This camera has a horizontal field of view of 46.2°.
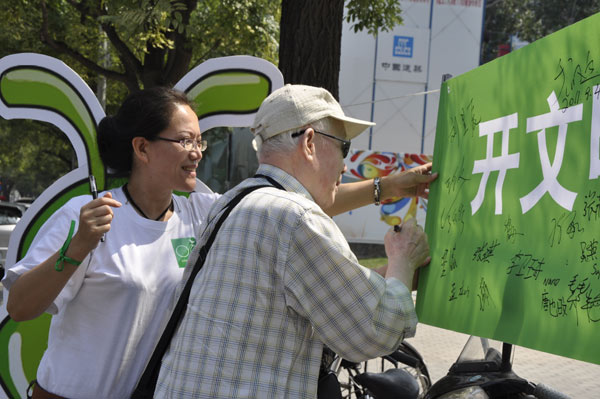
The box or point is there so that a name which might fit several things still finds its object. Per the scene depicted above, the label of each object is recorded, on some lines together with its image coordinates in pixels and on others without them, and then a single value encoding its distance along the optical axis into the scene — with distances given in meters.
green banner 1.88
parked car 13.42
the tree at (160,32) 11.61
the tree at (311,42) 5.21
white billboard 17.19
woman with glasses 2.18
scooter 2.60
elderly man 1.82
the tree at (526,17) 30.12
